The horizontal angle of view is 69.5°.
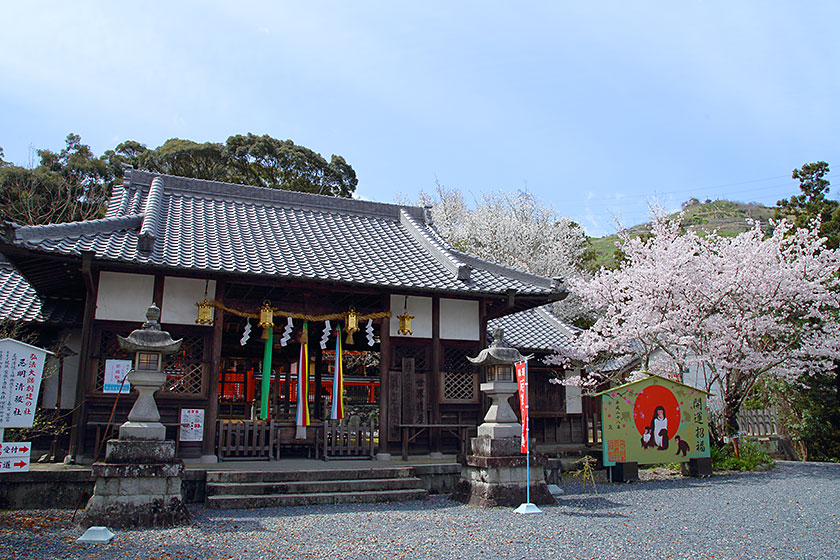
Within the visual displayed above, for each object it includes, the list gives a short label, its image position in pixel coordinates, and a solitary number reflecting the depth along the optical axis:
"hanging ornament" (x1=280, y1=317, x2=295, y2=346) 11.79
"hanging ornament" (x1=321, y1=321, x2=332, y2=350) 12.25
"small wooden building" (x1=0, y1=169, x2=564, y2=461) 10.52
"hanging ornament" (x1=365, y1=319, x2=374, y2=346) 12.30
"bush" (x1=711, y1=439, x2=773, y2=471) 13.60
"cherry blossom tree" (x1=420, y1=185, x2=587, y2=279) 24.72
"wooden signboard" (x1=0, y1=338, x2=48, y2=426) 6.72
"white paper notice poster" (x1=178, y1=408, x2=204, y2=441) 10.75
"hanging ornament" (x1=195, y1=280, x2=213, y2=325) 11.06
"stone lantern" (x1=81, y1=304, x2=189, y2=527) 7.46
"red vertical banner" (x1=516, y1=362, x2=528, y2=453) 9.20
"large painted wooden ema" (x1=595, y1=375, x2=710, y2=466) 12.00
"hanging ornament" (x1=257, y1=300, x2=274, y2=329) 11.37
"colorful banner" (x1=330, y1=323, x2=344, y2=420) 12.17
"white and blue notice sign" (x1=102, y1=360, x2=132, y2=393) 10.46
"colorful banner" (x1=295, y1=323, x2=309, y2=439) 11.86
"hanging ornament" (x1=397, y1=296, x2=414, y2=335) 12.61
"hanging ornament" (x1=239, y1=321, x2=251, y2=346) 11.45
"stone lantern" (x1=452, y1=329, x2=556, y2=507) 9.20
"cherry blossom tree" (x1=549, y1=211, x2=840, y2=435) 13.98
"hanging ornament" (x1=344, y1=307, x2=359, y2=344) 12.05
